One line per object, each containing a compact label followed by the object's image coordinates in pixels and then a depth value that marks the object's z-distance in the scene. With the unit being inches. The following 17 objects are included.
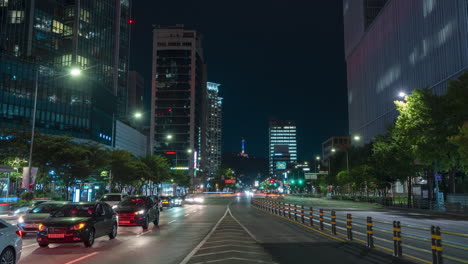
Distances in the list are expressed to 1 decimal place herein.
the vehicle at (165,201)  2075.5
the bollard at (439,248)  382.9
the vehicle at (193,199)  2677.2
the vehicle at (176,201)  2245.9
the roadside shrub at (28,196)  1415.1
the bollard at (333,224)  717.0
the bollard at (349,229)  626.0
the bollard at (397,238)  473.7
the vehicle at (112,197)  1259.8
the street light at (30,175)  1227.9
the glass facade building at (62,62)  3223.4
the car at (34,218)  706.2
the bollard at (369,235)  548.5
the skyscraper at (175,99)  7175.2
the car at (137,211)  824.3
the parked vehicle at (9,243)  368.4
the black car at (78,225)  557.6
